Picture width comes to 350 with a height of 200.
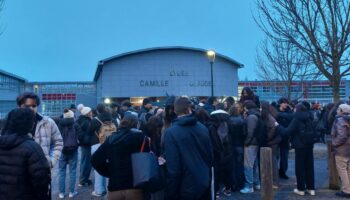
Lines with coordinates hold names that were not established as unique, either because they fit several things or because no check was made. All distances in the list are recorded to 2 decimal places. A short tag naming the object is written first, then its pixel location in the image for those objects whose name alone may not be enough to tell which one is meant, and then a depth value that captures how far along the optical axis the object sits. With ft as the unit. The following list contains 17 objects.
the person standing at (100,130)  29.17
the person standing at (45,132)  18.25
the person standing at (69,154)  29.45
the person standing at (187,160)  15.58
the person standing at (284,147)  35.15
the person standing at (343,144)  27.45
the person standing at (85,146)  32.60
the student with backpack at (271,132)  30.76
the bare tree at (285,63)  74.28
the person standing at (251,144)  29.63
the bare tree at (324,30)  40.34
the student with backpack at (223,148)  25.30
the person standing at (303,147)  28.18
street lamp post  67.51
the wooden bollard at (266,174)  20.55
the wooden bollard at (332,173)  30.27
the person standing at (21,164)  13.10
